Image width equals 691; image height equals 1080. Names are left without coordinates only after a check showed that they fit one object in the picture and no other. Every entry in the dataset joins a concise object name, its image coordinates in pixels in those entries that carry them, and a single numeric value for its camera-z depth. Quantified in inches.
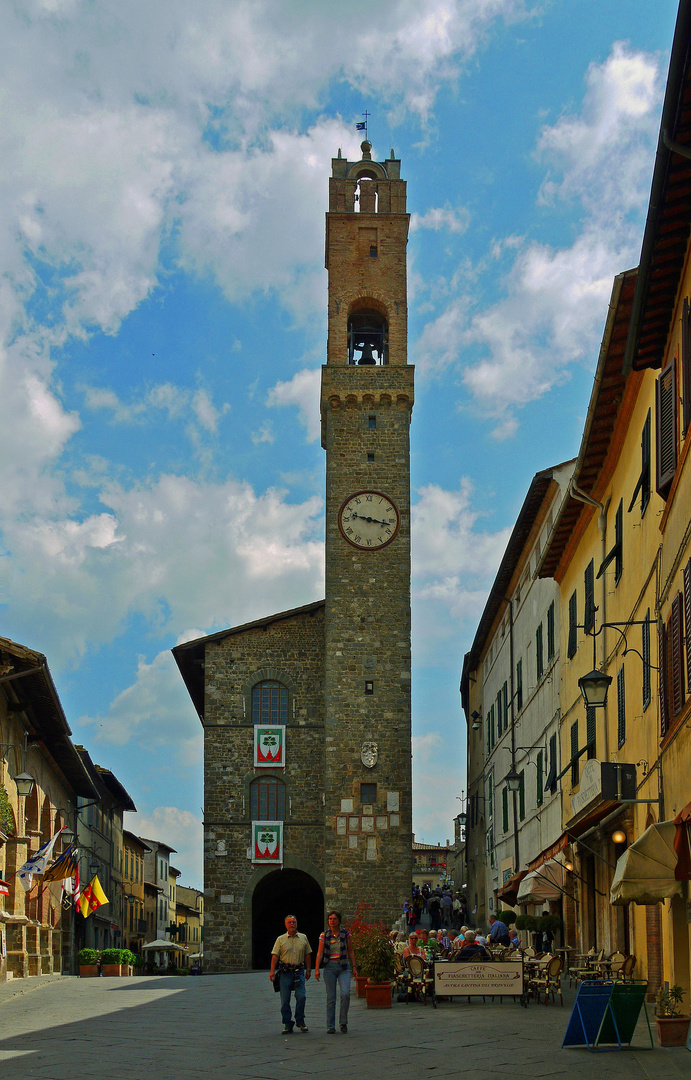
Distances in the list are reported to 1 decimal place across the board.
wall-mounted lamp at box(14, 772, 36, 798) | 836.3
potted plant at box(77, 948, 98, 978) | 1219.9
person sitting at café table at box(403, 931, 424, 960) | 682.8
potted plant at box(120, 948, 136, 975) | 1274.6
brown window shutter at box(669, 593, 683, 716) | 469.1
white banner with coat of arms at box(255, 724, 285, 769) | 1526.8
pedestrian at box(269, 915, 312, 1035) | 506.9
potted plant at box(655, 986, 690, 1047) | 413.7
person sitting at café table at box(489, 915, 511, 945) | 912.3
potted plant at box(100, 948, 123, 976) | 1239.5
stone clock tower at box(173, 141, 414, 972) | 1448.1
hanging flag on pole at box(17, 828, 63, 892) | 960.9
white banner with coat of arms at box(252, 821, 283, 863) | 1491.1
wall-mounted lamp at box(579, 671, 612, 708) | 535.5
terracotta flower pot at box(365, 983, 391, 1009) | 632.4
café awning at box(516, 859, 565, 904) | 807.1
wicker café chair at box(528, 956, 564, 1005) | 615.2
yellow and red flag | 1285.7
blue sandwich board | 424.5
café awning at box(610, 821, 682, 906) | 453.1
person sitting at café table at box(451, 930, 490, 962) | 692.1
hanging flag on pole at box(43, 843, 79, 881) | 1035.9
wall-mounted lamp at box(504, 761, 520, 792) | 918.4
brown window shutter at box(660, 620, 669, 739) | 505.7
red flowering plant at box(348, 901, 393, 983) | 625.3
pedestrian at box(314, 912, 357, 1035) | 500.7
